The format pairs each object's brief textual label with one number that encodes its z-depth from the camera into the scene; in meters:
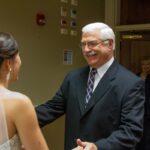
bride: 1.91
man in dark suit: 2.40
